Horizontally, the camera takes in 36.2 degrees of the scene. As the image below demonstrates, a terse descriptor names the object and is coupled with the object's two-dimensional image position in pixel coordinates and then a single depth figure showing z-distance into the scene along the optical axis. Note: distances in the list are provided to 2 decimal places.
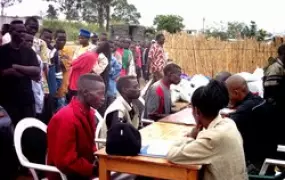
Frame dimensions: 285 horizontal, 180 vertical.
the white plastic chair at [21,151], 3.20
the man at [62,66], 7.18
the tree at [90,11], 31.34
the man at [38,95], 5.43
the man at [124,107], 3.97
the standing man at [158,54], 10.86
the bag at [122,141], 2.90
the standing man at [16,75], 4.80
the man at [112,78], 7.77
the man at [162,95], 5.15
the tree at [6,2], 20.88
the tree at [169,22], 21.82
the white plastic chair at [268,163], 3.72
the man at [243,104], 3.78
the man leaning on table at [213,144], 2.67
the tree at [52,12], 30.88
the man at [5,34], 5.54
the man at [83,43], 7.51
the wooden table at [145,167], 2.77
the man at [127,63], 10.45
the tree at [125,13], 32.81
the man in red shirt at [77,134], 3.12
